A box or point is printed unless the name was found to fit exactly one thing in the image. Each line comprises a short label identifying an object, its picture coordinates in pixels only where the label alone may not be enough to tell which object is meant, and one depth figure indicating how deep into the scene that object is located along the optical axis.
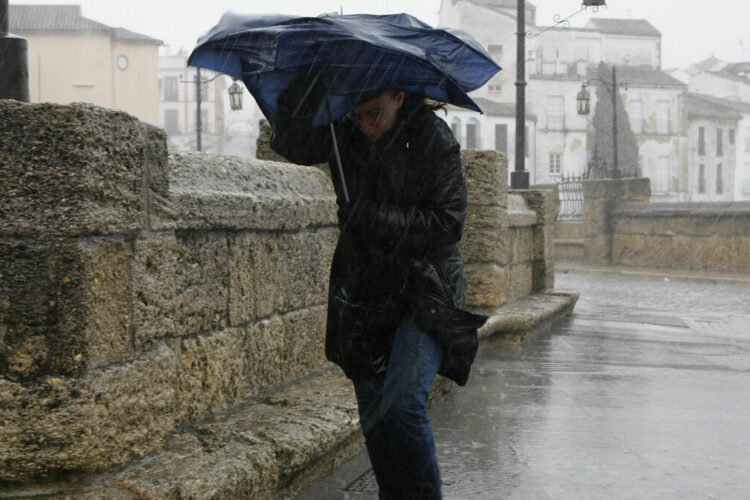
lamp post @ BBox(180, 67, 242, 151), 24.38
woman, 2.96
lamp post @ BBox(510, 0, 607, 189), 14.81
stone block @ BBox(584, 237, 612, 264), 20.89
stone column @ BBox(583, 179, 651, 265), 20.69
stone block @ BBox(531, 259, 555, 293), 10.12
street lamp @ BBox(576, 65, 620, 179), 24.48
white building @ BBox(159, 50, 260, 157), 73.69
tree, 58.47
